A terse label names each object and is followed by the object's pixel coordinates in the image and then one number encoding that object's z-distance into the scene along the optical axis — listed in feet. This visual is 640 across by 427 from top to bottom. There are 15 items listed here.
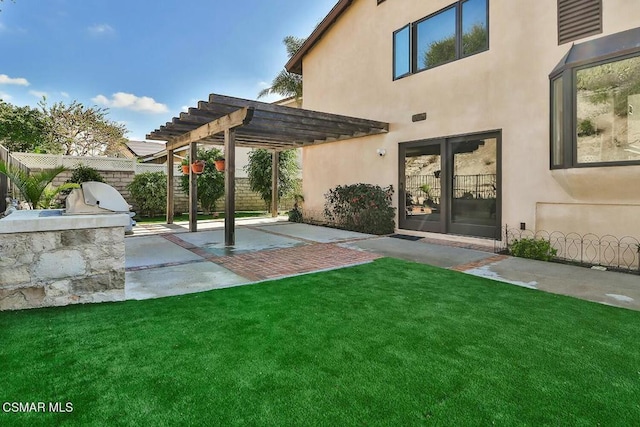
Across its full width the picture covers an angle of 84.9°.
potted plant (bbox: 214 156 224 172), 30.97
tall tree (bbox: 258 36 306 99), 62.75
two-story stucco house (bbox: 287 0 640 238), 20.08
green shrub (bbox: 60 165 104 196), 45.01
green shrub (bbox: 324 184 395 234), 34.96
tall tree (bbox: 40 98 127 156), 79.05
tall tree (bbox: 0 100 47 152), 76.13
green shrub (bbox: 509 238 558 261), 23.49
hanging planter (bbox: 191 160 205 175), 34.68
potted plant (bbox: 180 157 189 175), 40.40
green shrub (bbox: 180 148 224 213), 50.57
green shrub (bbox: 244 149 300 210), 53.42
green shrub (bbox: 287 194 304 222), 46.07
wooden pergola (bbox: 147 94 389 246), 25.59
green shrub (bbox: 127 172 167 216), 49.42
